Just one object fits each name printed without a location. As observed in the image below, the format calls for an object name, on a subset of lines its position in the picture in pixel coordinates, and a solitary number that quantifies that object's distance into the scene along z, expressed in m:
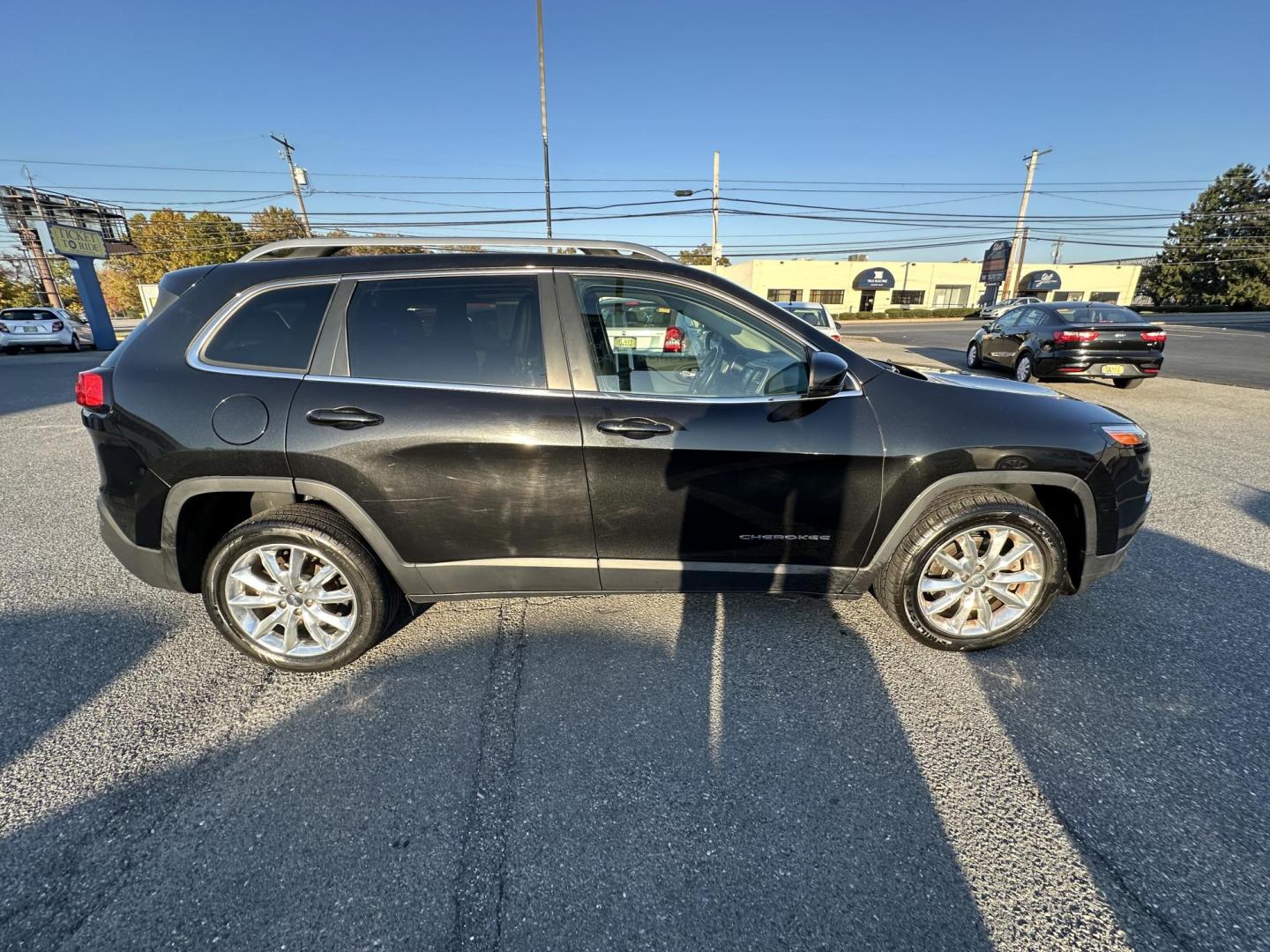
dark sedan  8.58
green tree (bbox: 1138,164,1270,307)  44.62
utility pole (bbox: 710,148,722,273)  29.81
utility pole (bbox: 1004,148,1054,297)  40.59
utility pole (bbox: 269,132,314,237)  33.00
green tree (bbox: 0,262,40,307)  46.25
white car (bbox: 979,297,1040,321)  36.02
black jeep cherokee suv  2.25
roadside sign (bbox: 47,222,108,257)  18.77
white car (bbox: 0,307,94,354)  17.47
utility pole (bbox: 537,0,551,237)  16.50
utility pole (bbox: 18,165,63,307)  26.44
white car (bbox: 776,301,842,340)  12.32
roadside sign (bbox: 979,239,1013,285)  41.06
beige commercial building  51.44
